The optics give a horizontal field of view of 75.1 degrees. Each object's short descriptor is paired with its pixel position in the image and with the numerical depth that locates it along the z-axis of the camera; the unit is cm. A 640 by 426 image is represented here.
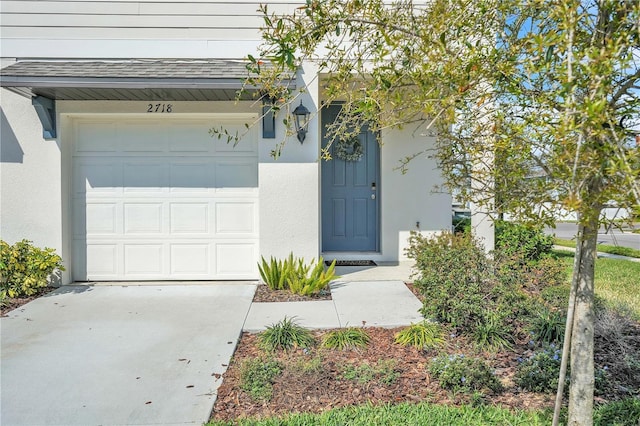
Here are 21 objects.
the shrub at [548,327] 357
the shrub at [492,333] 362
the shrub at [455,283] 377
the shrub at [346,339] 366
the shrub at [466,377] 287
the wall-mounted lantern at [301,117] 555
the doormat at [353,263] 730
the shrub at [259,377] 287
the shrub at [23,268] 542
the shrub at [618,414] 247
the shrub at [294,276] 547
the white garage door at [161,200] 626
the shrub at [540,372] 292
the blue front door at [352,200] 768
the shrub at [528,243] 628
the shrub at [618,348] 311
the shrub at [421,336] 365
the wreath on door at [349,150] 761
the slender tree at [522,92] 141
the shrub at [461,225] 802
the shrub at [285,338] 366
